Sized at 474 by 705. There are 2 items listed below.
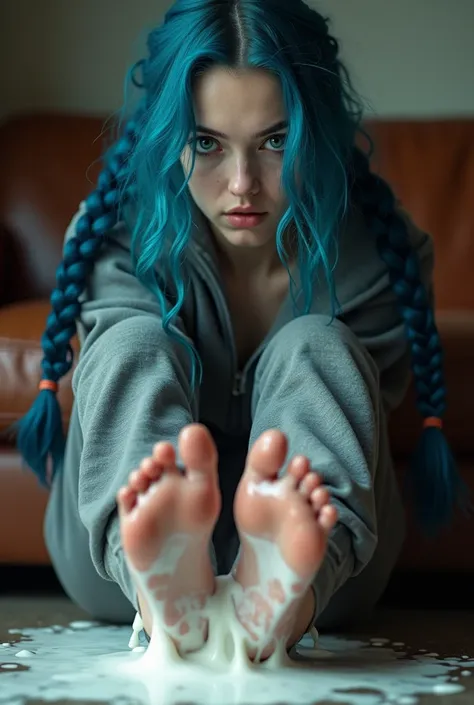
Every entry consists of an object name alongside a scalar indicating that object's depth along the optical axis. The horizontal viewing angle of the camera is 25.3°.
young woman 0.82
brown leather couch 2.02
